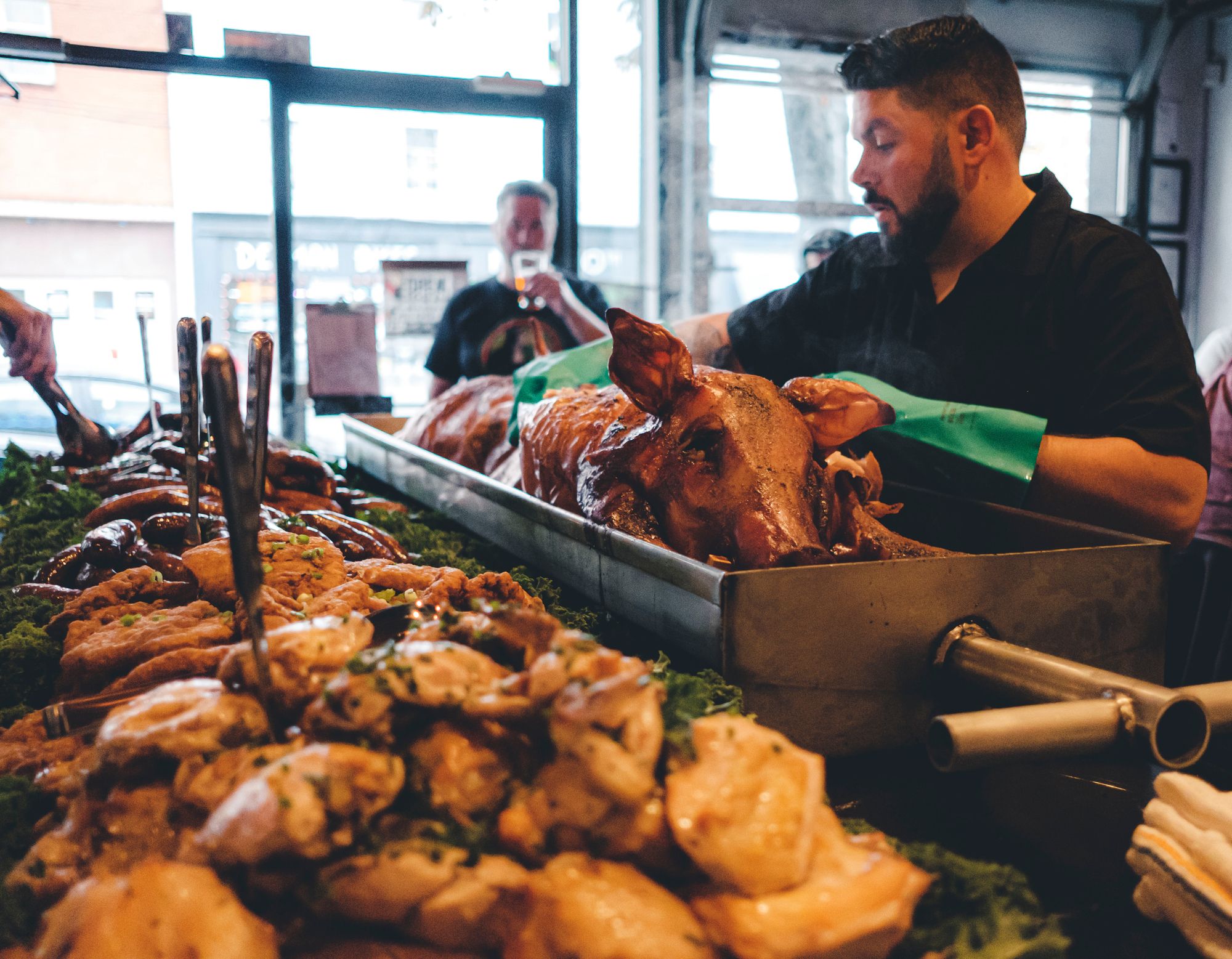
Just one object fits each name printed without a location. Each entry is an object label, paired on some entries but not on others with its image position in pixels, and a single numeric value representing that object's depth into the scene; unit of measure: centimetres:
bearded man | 214
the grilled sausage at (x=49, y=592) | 182
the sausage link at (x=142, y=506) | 232
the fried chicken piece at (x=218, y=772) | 86
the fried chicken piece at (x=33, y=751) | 114
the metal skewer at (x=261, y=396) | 151
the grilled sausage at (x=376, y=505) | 278
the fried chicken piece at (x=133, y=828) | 89
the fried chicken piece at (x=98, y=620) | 152
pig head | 167
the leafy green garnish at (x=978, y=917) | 80
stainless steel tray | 124
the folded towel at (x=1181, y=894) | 90
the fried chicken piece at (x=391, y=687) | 84
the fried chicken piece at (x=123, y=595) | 165
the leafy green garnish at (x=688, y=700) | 88
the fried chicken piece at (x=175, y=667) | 124
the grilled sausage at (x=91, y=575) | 194
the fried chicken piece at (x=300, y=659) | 91
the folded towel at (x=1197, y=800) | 95
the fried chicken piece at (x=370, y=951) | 81
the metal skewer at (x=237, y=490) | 86
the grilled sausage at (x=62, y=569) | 196
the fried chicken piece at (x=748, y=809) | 78
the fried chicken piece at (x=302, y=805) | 76
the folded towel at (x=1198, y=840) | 92
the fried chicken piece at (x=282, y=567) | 161
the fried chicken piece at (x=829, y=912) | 76
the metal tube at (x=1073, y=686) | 102
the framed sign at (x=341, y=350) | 584
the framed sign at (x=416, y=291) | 686
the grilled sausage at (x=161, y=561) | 179
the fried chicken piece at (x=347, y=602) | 146
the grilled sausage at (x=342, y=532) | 206
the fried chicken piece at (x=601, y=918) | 76
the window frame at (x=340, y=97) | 607
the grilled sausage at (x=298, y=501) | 270
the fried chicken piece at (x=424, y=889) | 78
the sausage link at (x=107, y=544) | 199
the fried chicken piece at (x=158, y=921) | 76
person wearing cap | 600
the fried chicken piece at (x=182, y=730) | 89
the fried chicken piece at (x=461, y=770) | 84
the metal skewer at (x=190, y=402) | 179
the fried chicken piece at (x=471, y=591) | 135
